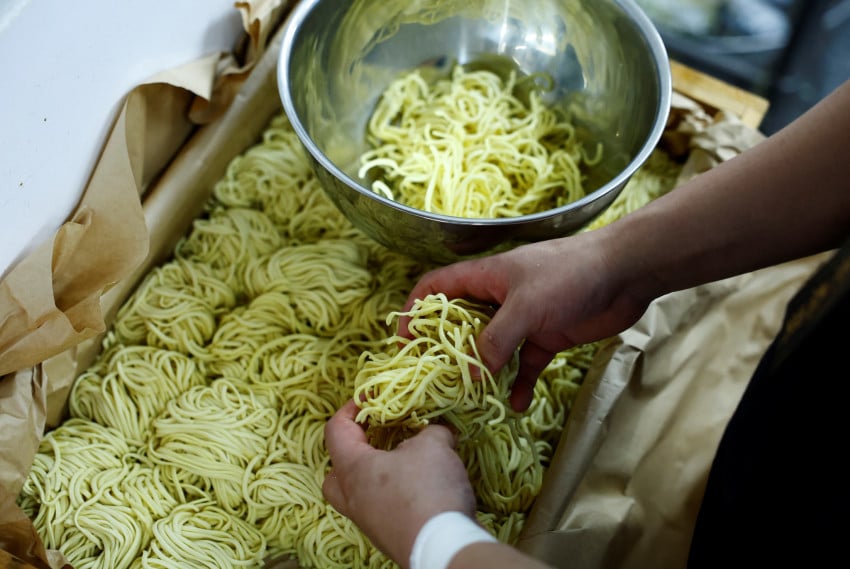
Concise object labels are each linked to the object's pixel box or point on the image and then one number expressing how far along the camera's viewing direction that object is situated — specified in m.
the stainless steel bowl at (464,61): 0.99
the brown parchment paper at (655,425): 1.00
